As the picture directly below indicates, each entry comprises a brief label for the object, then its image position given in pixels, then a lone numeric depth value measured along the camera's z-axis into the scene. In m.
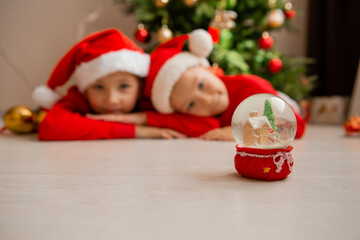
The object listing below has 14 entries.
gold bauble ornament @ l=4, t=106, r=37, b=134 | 1.73
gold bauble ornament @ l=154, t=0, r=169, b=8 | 1.96
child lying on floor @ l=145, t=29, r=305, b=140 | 1.51
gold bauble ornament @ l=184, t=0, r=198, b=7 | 1.96
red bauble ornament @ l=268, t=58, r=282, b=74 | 2.07
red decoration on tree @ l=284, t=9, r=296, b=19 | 2.21
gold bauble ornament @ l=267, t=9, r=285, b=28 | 2.04
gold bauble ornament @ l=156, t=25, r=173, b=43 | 1.97
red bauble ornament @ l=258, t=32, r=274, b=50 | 2.04
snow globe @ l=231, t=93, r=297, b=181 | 0.71
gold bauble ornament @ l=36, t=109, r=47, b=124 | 1.82
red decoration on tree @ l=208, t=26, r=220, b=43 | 1.66
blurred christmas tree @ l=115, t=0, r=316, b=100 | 2.01
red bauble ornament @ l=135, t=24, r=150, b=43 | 1.97
